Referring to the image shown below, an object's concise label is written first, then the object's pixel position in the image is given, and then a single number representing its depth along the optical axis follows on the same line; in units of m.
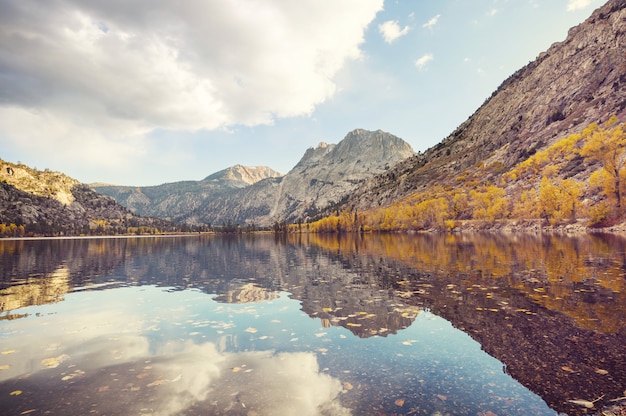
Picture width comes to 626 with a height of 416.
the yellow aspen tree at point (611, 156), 77.31
